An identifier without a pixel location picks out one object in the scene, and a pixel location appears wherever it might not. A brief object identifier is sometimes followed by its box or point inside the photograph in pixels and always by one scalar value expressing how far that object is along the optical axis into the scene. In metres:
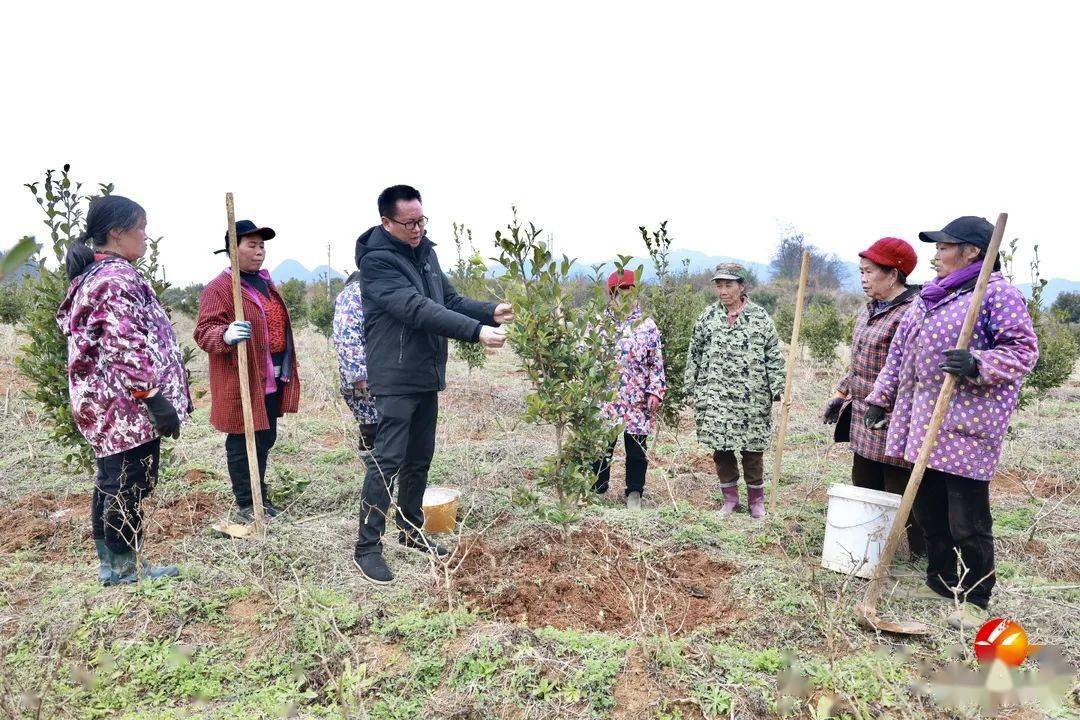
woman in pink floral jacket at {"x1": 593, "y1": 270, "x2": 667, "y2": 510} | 4.66
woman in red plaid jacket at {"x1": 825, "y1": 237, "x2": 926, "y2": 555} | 3.60
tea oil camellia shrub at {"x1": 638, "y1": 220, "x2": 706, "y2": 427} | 5.57
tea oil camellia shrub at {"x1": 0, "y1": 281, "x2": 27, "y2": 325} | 13.72
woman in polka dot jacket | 2.81
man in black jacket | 3.11
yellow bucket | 3.97
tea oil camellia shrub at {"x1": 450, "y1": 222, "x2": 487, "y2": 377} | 8.62
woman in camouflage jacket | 4.39
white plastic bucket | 3.29
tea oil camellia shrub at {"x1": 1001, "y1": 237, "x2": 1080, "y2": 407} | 7.04
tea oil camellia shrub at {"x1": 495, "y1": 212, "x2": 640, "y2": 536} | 3.12
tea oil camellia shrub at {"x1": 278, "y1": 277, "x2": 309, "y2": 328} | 15.34
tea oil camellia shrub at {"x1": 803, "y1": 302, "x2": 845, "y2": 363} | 11.39
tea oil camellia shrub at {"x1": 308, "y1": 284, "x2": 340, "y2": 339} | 13.42
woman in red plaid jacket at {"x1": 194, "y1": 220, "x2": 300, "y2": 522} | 3.82
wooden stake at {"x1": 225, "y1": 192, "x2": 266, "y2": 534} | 3.47
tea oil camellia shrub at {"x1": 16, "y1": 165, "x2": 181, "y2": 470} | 3.83
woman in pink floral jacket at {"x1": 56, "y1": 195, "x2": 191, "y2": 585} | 2.93
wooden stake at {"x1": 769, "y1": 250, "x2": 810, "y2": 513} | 4.03
